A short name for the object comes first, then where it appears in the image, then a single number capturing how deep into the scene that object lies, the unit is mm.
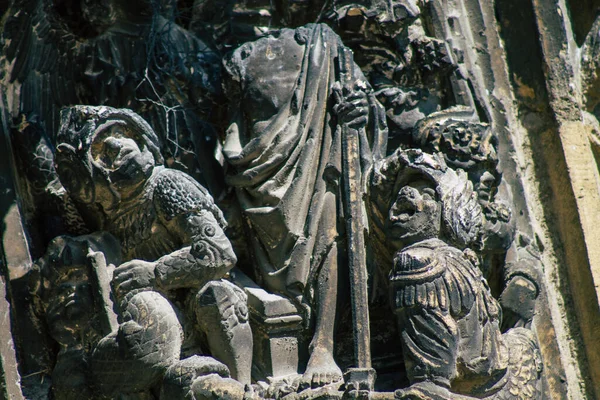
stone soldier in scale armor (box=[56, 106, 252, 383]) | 14336
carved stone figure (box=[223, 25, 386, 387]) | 14727
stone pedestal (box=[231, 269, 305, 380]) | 14578
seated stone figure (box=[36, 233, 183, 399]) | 14000
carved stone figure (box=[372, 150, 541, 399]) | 13648
